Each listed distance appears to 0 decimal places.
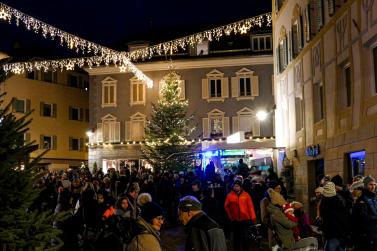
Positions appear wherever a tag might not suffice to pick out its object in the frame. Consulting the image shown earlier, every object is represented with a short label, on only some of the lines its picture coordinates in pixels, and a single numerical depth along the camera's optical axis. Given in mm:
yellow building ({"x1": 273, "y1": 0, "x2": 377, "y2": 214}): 13953
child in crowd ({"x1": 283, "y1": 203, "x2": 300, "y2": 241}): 9367
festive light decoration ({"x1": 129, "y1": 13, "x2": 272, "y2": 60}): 21894
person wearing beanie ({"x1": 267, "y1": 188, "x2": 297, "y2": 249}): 9039
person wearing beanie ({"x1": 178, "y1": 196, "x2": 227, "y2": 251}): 5406
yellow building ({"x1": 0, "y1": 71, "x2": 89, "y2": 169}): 46875
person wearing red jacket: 12773
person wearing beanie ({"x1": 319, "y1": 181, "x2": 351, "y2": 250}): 9477
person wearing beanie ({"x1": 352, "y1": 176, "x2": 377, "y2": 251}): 9242
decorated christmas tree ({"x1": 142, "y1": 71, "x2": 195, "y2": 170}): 39906
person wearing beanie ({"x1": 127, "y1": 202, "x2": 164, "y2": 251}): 5207
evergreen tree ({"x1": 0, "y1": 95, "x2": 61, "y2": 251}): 5262
